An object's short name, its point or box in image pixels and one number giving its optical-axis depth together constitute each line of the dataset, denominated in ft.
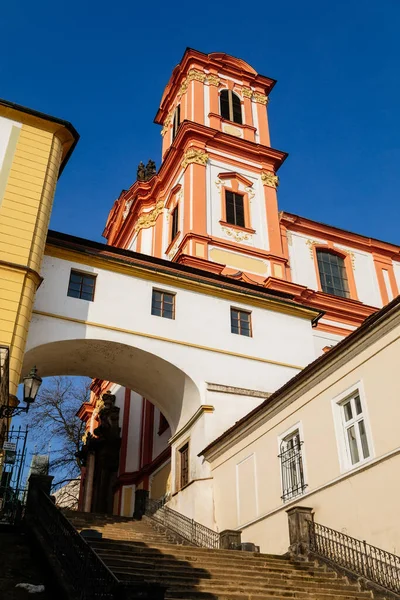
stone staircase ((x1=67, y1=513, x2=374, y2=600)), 31.55
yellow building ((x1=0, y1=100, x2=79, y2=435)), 50.11
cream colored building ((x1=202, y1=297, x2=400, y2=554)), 36.37
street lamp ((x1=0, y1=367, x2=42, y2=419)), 41.04
